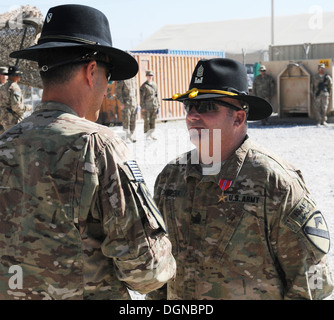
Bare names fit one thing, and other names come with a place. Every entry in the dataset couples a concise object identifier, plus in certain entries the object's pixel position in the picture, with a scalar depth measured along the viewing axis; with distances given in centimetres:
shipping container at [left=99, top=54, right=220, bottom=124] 1834
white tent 5416
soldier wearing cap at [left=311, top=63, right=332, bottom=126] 1638
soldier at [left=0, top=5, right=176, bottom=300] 183
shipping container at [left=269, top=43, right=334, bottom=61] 2170
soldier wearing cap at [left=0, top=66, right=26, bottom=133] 1083
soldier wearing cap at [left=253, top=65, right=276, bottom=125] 1750
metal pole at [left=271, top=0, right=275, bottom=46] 3556
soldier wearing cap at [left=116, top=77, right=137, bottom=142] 1362
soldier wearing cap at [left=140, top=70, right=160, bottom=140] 1468
